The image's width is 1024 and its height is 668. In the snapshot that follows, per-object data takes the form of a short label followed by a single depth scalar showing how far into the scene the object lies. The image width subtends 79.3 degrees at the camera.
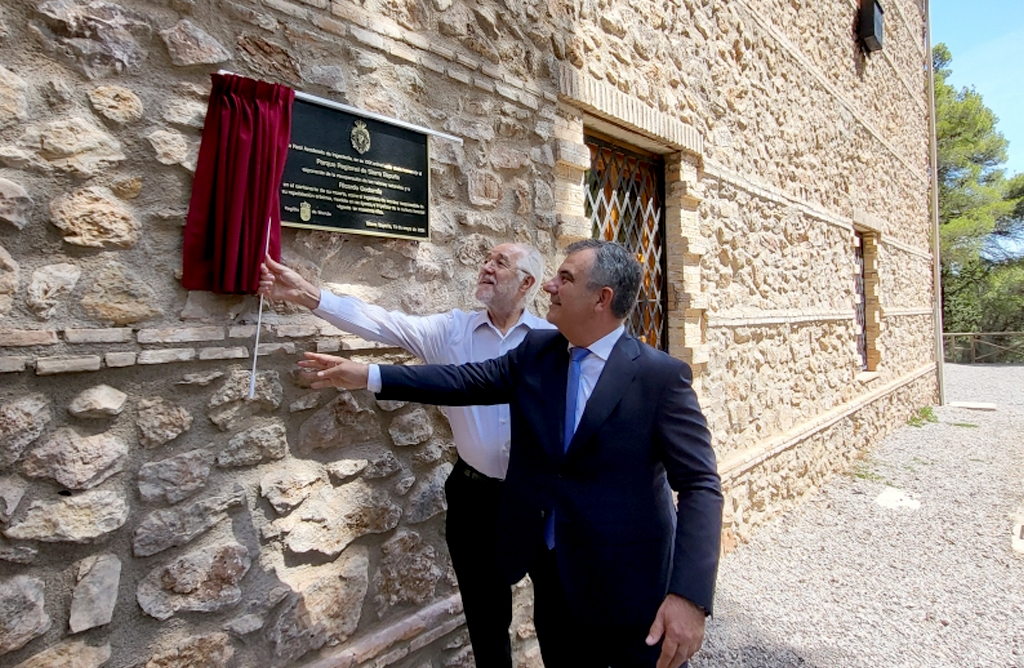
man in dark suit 1.60
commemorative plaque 2.15
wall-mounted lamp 7.97
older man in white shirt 2.21
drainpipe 11.77
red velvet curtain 1.90
